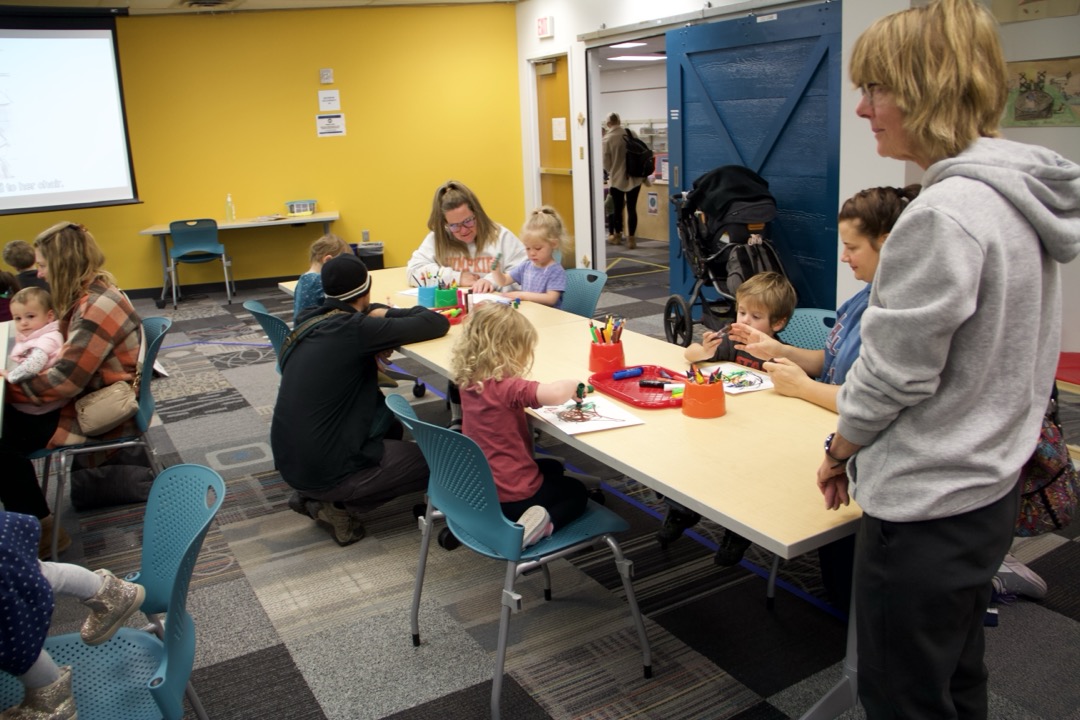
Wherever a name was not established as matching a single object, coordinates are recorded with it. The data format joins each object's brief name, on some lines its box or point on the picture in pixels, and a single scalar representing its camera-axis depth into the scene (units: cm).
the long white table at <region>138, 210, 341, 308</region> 818
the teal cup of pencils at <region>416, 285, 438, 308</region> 398
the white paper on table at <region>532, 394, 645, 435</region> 234
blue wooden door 536
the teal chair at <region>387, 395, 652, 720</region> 218
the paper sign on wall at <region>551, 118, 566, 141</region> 876
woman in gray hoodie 129
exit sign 842
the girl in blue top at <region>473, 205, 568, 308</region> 411
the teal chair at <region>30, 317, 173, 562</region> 323
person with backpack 974
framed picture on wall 434
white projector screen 741
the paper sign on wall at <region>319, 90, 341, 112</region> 879
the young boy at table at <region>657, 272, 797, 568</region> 286
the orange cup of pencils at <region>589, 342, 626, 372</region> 279
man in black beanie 313
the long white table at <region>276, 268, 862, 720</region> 175
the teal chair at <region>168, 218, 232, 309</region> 797
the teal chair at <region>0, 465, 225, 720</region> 173
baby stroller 541
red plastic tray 249
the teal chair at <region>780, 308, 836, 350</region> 306
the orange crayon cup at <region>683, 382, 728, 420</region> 236
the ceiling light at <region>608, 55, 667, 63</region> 1052
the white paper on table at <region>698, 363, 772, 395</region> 259
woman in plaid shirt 328
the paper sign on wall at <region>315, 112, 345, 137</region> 883
